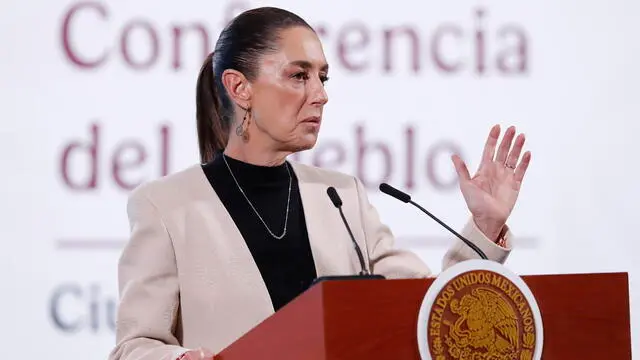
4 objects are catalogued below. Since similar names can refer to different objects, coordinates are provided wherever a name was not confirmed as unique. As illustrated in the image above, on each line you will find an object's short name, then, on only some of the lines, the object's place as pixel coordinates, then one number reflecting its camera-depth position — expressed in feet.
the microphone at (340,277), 17.26
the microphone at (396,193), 18.25
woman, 18.70
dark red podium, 17.11
